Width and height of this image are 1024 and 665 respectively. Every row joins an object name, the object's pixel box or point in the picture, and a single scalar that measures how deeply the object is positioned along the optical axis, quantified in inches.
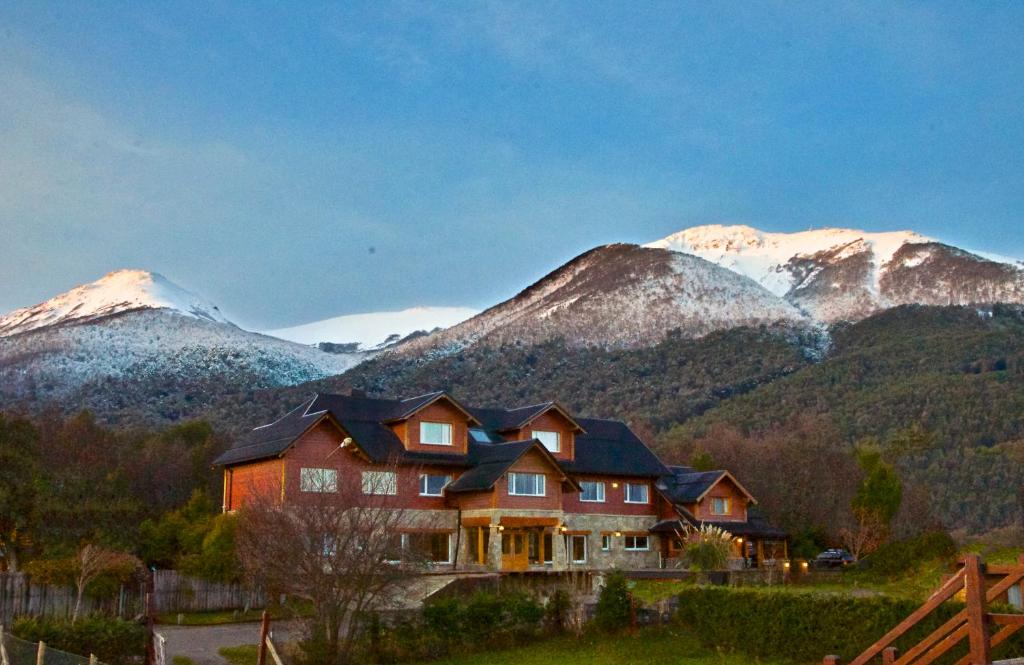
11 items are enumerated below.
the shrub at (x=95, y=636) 951.6
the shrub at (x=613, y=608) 1077.8
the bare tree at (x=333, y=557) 981.8
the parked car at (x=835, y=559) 1910.7
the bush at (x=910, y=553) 1588.5
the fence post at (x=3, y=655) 780.6
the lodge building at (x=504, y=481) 1552.7
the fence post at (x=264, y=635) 930.1
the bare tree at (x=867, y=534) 1916.8
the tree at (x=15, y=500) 1325.0
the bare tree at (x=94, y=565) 1127.1
